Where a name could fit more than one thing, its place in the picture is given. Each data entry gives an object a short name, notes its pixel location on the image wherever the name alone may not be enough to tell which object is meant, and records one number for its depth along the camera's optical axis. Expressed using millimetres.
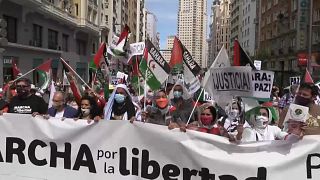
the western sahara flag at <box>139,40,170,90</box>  5648
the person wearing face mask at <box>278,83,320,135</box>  3187
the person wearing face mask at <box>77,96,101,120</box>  3937
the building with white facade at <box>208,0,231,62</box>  105370
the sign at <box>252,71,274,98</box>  3281
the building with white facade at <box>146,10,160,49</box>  115742
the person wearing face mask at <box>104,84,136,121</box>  4584
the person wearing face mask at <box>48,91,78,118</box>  4202
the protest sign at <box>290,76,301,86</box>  8818
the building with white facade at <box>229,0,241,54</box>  73196
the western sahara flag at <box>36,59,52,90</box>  6895
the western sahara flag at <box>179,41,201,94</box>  5320
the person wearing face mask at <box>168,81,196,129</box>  4619
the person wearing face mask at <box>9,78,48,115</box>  4134
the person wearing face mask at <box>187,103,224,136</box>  3356
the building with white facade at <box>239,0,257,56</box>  59997
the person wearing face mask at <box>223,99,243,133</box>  4427
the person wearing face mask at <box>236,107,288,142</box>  3237
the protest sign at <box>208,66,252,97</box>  3309
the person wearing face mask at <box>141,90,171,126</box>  3971
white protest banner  3049
